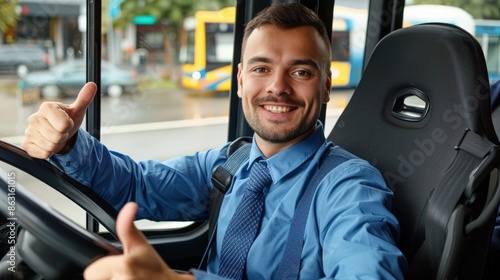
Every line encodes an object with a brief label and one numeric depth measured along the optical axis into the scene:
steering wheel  0.75
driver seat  1.16
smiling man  1.08
